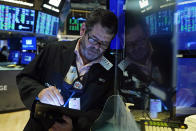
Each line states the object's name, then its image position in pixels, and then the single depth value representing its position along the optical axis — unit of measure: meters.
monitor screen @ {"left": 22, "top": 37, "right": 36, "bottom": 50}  3.27
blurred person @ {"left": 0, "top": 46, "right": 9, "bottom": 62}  3.37
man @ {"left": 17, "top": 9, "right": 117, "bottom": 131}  0.91
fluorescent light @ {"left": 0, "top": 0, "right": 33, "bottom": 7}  2.91
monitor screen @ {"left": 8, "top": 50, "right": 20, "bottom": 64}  3.31
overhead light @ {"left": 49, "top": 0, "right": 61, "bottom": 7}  3.17
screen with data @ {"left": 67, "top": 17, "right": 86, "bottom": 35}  3.58
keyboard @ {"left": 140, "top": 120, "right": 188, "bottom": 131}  0.54
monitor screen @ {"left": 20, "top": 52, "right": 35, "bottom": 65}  3.29
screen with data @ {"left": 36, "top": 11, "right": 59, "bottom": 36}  3.21
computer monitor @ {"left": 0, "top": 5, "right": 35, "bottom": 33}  2.87
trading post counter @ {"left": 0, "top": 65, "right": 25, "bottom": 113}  2.75
